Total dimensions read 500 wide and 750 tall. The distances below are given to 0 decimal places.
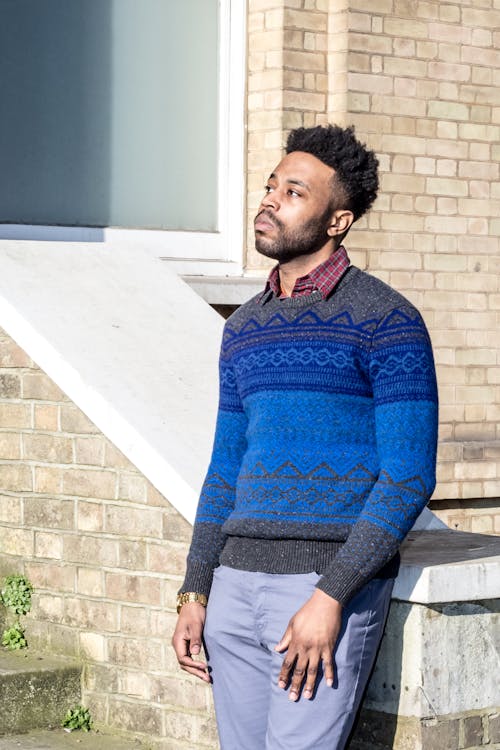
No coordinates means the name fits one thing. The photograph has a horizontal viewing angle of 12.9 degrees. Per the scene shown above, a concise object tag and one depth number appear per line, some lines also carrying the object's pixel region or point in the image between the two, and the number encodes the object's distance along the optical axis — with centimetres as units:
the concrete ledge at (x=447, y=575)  604
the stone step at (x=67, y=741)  748
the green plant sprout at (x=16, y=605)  825
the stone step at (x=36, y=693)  768
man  491
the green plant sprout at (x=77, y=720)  783
